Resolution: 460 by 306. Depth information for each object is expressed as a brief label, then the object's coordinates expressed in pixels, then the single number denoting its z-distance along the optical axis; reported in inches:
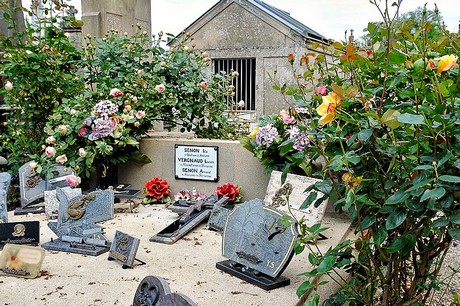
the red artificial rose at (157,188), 175.0
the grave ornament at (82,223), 120.3
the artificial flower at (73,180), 148.9
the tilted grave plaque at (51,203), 153.9
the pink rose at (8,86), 180.9
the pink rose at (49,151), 163.4
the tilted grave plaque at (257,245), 97.3
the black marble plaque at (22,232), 120.0
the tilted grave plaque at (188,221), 131.3
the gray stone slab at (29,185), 165.0
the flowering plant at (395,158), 61.6
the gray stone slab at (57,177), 166.8
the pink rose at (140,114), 176.7
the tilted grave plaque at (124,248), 107.6
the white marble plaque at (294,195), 136.7
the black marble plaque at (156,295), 57.4
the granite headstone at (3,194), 136.9
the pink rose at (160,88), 183.6
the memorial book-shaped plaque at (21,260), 102.2
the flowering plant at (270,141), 152.7
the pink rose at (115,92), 175.0
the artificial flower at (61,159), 164.1
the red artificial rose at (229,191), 163.8
